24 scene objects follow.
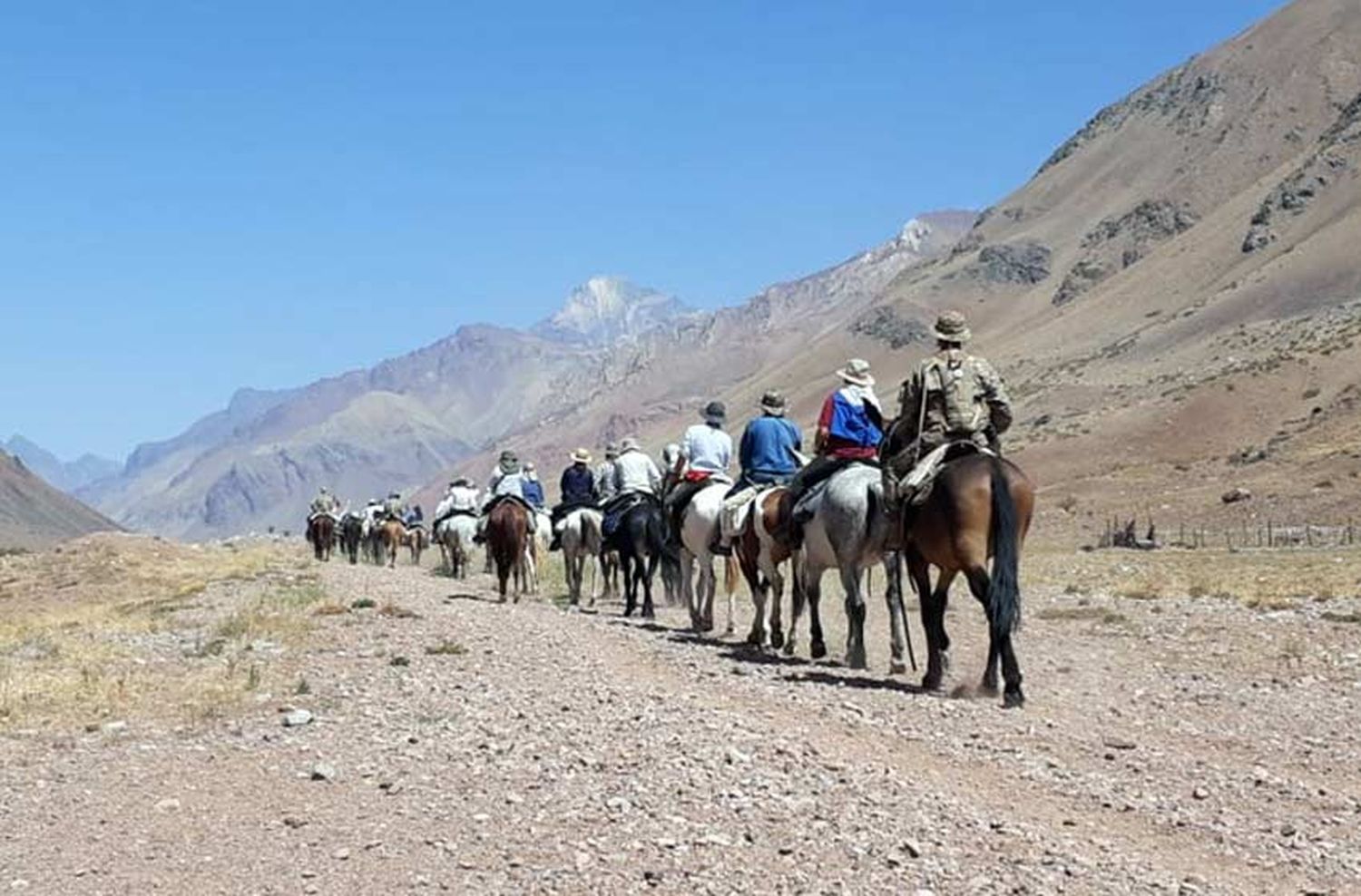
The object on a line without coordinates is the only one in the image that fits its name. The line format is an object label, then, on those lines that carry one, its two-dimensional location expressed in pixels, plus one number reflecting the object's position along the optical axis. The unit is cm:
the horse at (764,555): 1780
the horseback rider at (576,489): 2819
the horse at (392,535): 4984
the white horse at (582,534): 2731
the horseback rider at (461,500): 3750
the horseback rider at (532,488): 3616
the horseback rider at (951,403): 1452
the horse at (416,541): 5350
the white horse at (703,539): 2039
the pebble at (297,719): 1334
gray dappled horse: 1568
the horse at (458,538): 3719
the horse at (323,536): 5406
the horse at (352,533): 5750
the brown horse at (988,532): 1348
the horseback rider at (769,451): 1902
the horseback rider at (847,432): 1659
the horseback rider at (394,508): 5147
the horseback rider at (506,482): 2800
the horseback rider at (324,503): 5409
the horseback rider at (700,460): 2084
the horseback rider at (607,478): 2559
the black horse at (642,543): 2416
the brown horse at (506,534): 2669
